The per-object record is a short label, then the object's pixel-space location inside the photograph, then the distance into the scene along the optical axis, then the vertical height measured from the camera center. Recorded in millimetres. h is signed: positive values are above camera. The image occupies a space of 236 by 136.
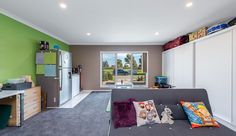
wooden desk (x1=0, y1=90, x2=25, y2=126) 2828 -849
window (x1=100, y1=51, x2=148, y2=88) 7055 -11
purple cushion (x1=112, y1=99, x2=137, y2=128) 1850 -675
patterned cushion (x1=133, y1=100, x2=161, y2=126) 1901 -670
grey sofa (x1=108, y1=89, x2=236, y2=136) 1645 -660
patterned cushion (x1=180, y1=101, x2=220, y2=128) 1807 -670
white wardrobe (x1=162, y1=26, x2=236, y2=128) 2847 -26
